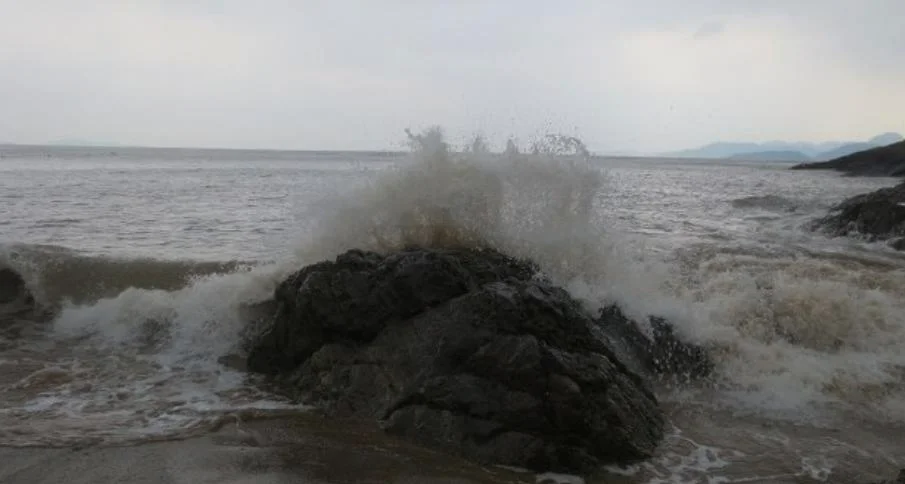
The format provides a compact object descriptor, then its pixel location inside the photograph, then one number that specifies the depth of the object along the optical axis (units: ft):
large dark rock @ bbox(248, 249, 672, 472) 14.93
